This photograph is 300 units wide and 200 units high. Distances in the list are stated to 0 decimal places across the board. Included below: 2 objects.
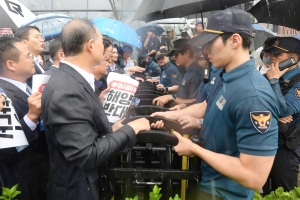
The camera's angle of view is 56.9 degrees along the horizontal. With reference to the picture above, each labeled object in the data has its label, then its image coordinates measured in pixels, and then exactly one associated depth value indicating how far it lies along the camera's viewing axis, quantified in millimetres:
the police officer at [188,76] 4633
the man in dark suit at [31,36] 3893
